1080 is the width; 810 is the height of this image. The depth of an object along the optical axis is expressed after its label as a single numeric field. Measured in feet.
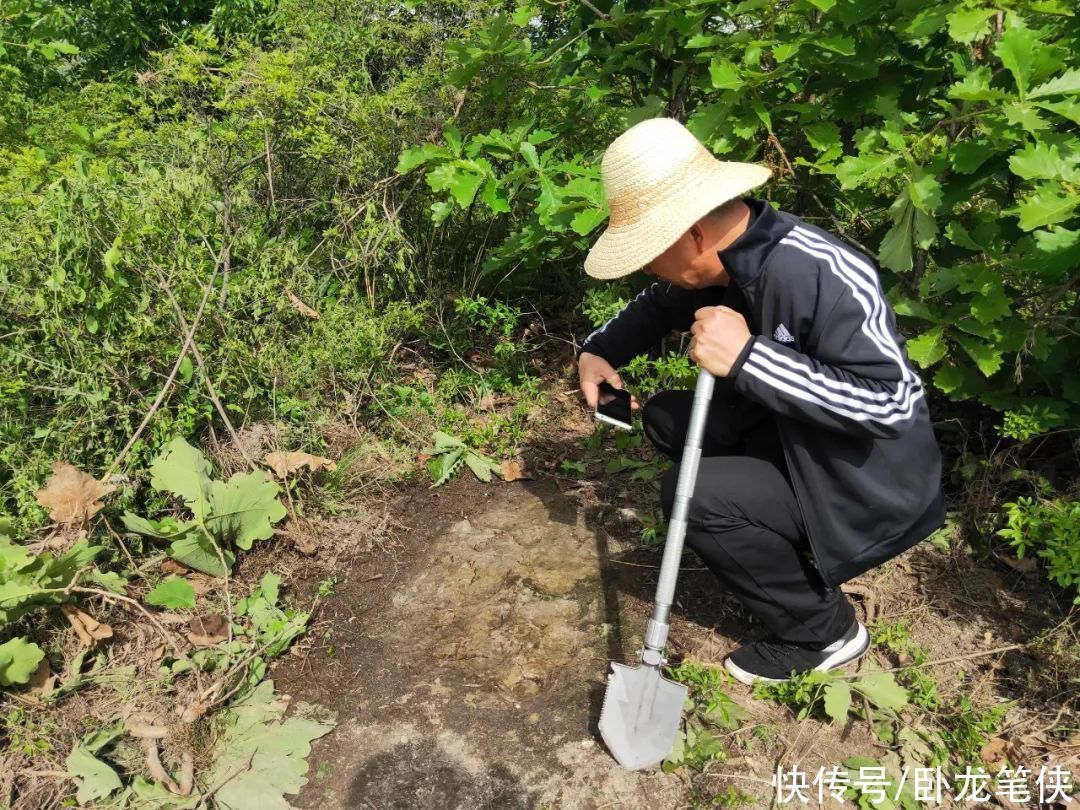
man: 6.48
